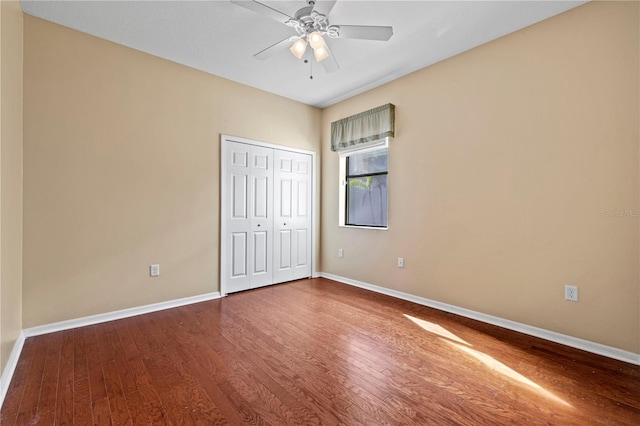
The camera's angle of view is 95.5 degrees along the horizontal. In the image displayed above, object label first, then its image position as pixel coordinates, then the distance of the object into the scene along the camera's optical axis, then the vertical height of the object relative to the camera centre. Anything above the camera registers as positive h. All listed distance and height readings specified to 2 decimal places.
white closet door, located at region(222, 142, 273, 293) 3.75 -0.10
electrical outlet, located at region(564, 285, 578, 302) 2.37 -0.66
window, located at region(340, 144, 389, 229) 4.00 +0.34
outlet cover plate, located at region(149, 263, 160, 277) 3.12 -0.65
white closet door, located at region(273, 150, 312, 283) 4.24 -0.08
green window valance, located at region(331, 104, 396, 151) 3.69 +1.13
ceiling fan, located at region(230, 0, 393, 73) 2.09 +1.43
